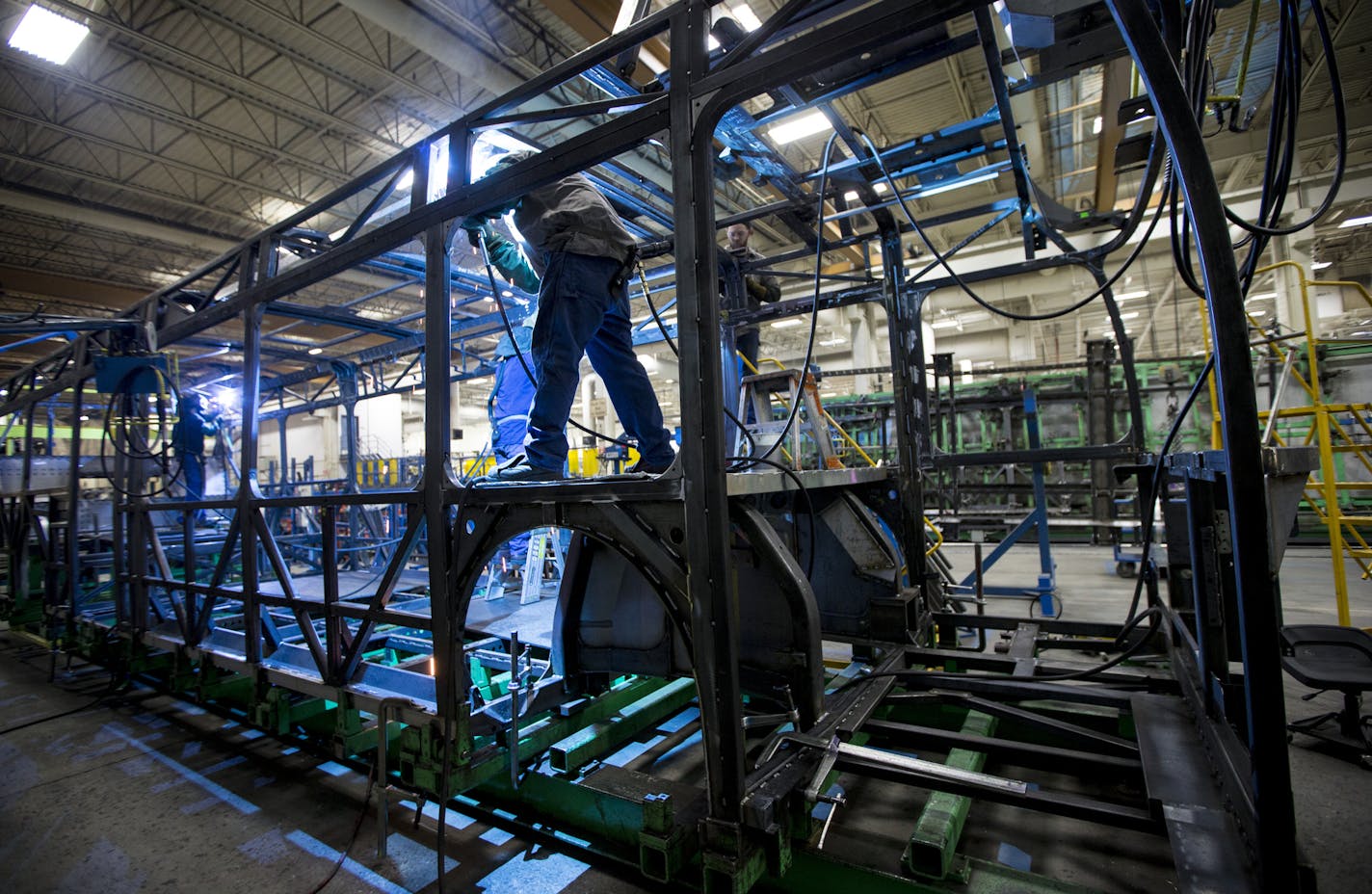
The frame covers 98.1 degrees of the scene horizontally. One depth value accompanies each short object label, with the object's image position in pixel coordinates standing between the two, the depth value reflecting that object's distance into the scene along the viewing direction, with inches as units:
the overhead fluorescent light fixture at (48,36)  283.3
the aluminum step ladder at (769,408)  202.4
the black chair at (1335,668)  100.1
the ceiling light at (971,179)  151.5
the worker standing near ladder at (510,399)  189.3
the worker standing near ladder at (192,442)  223.0
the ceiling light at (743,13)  239.3
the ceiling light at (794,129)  279.5
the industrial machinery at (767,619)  72.5
